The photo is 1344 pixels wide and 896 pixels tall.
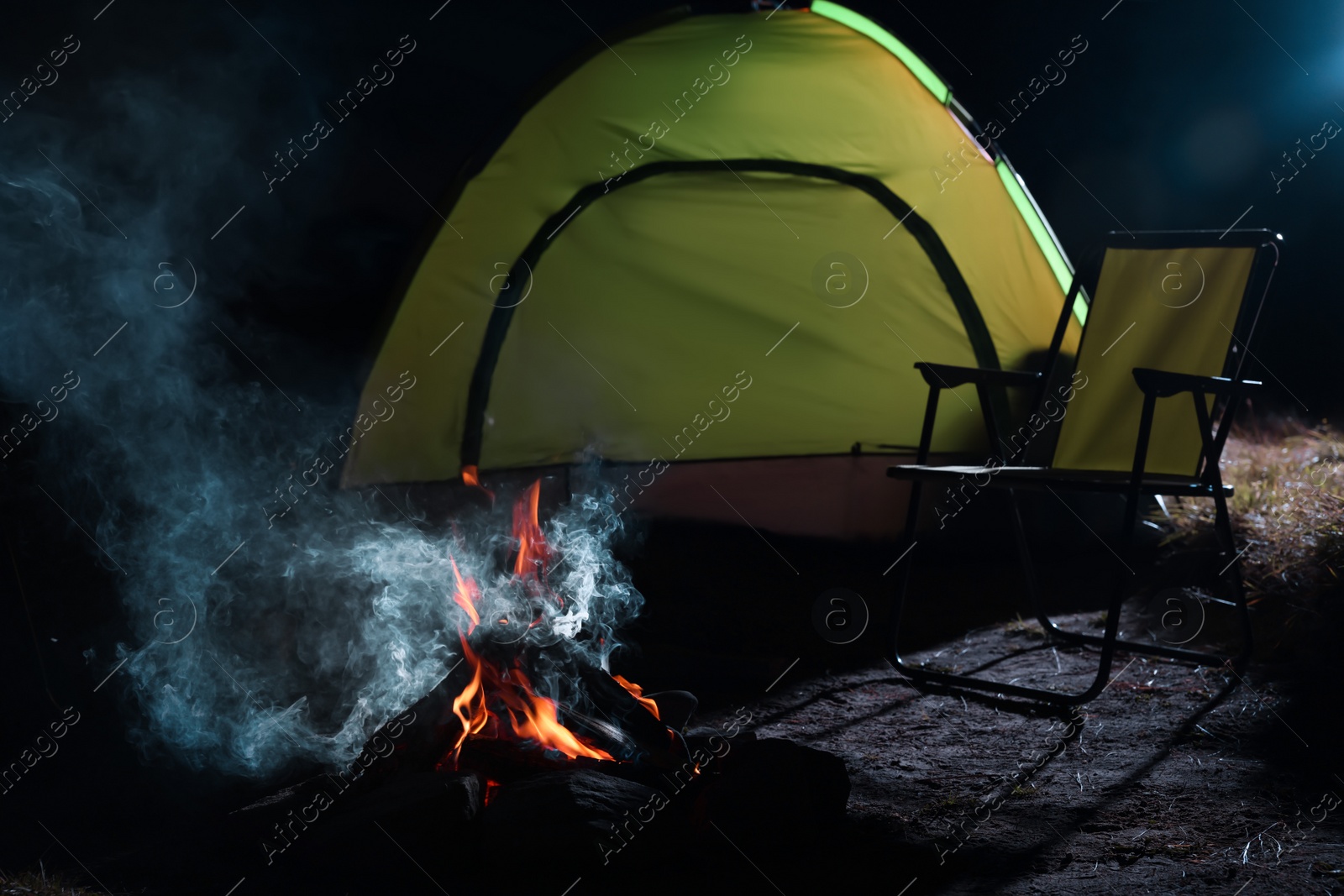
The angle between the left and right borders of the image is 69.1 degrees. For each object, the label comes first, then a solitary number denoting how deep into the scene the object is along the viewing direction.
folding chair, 2.63
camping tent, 3.73
